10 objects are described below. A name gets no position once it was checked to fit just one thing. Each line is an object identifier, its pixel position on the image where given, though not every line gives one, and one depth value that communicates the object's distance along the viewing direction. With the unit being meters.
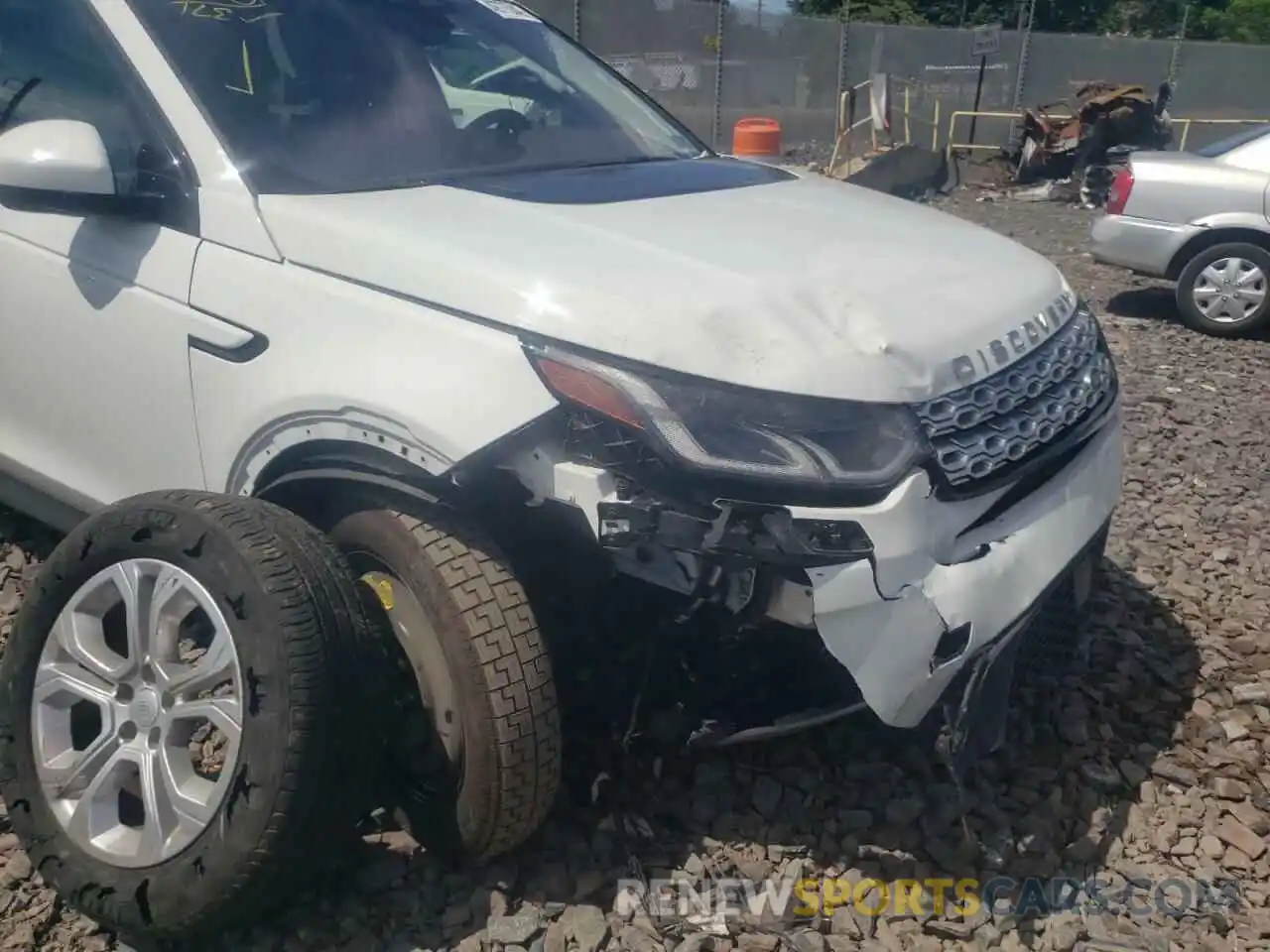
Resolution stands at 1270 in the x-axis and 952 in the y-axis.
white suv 2.24
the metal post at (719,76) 15.07
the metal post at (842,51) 17.77
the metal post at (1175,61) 20.39
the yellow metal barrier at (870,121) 14.98
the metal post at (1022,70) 19.14
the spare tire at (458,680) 2.37
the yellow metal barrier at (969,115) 18.66
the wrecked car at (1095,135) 15.61
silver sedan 7.71
